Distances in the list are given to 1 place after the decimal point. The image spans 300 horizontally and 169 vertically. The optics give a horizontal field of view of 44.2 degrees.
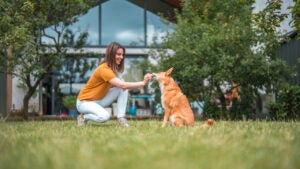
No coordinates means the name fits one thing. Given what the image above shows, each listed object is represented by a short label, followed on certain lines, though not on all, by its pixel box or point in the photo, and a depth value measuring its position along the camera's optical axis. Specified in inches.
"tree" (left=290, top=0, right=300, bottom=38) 214.0
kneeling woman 219.9
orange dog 202.7
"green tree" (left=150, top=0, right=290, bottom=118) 350.3
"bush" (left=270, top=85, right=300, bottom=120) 341.7
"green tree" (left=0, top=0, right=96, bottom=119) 340.2
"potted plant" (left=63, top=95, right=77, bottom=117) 522.0
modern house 561.9
